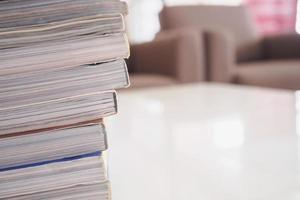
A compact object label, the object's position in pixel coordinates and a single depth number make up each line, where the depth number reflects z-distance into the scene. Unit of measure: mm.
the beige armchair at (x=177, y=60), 2620
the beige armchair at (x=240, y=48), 2768
